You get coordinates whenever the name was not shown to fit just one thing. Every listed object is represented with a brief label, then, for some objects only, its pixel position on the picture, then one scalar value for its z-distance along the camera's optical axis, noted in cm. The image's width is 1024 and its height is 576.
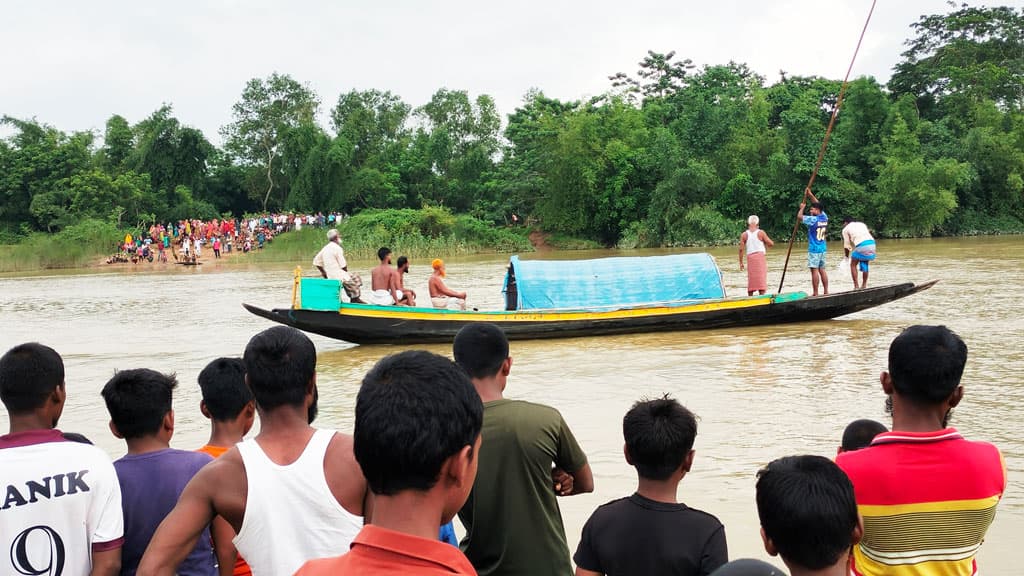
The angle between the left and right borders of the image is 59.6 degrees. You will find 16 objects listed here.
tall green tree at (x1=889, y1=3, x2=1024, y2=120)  4594
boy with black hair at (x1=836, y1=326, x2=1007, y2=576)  226
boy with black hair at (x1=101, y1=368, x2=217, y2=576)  253
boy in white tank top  215
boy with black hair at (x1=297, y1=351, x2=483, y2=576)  135
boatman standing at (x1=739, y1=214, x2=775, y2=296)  1393
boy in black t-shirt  227
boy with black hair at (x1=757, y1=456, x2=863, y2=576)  185
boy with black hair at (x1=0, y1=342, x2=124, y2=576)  233
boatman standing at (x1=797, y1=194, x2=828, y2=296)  1402
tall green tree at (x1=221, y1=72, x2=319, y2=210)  5453
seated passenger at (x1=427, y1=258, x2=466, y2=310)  1295
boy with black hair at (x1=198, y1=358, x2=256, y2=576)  293
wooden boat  1214
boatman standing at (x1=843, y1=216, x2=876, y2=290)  1420
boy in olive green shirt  270
